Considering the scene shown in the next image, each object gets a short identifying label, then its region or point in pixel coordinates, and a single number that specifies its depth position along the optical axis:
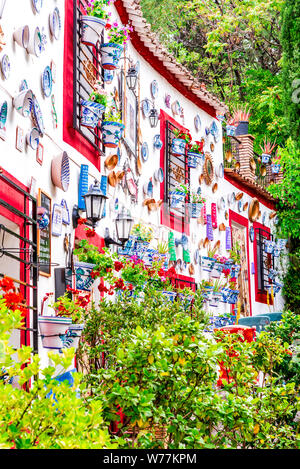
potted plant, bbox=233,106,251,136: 16.38
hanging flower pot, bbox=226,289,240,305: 13.11
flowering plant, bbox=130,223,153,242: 9.03
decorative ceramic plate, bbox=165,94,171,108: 11.63
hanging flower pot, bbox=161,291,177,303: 9.02
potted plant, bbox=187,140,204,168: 12.17
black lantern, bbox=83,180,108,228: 6.93
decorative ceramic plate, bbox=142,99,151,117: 10.47
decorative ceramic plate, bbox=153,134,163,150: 10.88
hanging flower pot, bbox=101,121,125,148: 7.93
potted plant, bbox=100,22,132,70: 8.05
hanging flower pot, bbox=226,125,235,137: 15.50
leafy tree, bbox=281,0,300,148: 13.06
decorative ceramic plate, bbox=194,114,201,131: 13.06
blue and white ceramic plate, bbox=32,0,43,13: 5.84
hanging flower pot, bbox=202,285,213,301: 11.82
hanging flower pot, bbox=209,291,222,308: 12.26
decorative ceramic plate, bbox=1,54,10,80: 5.00
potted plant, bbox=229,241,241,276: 13.53
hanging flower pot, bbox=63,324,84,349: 5.80
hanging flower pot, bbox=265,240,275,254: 16.44
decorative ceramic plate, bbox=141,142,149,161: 10.31
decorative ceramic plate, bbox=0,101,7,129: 4.96
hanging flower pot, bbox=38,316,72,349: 5.52
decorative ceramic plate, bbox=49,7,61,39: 6.39
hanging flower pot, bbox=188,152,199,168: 12.16
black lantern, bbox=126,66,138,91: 9.47
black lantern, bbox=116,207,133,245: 8.23
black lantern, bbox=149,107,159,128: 10.70
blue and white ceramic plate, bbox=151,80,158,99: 10.99
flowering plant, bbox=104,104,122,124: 7.95
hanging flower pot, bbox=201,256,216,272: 12.51
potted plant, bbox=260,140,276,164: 16.98
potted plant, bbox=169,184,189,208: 11.27
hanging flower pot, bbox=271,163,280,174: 17.44
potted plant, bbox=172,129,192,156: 11.62
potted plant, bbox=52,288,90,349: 5.77
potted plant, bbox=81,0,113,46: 7.31
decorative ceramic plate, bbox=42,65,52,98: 6.05
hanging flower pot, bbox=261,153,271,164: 16.97
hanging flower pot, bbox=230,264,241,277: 13.49
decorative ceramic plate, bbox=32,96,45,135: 5.60
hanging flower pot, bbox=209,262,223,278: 12.81
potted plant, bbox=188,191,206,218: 11.89
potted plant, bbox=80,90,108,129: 7.05
